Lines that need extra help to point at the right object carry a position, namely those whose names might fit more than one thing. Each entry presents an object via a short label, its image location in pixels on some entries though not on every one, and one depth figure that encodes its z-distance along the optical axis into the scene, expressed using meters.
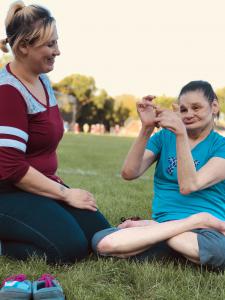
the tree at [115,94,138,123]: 80.22
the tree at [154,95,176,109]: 77.75
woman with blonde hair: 2.98
